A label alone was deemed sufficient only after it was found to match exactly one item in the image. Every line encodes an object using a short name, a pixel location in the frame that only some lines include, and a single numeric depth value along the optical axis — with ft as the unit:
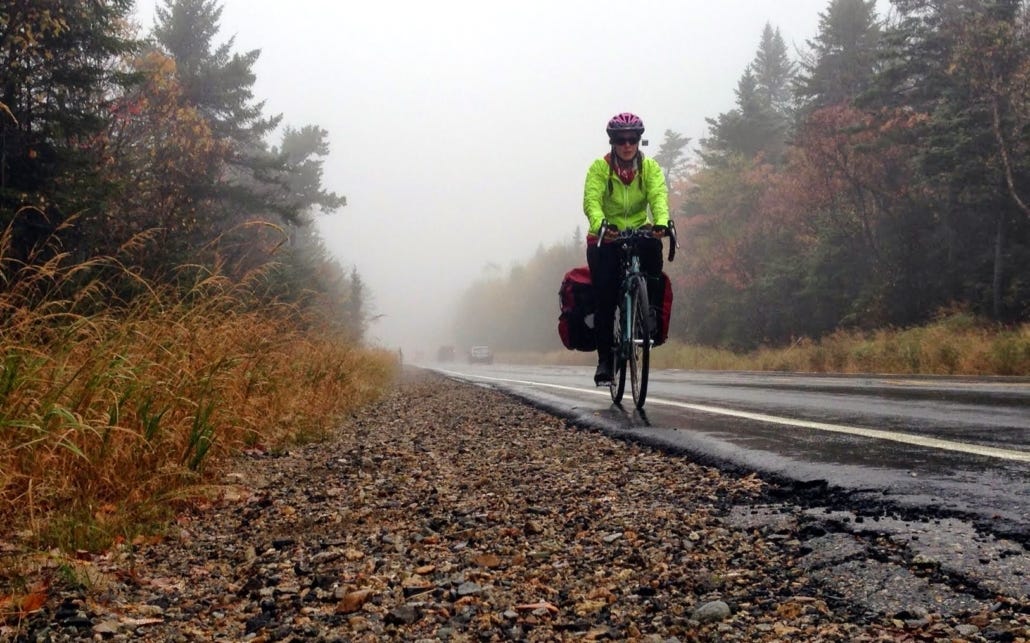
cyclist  19.99
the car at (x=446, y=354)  252.01
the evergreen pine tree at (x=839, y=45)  112.37
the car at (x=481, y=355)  185.06
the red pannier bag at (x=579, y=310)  21.94
